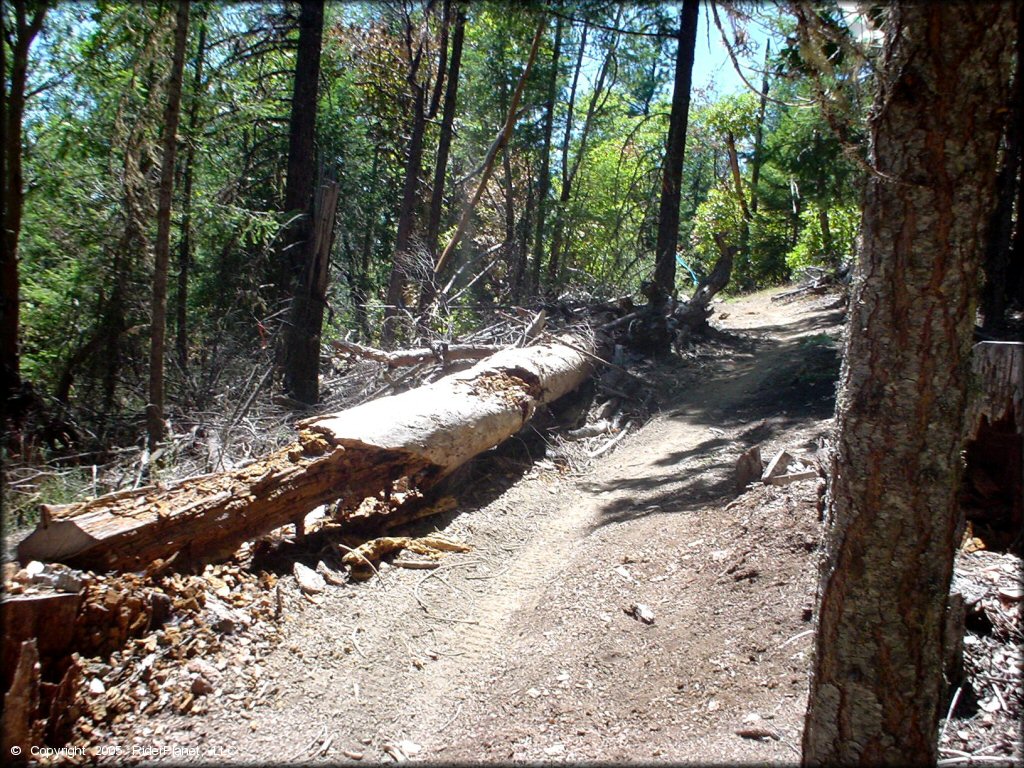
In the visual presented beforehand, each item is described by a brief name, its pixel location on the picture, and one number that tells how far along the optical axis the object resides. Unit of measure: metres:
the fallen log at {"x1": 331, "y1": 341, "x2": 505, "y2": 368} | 8.94
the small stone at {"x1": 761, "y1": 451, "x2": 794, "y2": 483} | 6.18
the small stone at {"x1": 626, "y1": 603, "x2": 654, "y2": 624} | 4.86
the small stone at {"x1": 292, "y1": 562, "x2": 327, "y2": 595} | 5.25
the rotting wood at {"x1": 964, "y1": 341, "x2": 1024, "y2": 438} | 4.26
